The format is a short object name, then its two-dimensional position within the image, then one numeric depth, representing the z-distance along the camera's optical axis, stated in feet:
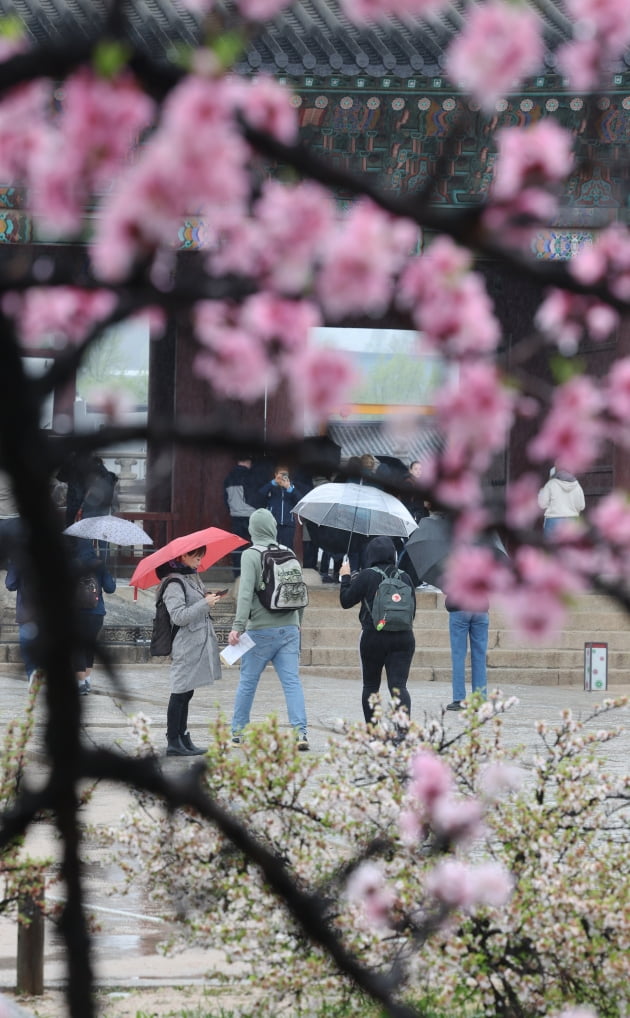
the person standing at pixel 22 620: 35.14
